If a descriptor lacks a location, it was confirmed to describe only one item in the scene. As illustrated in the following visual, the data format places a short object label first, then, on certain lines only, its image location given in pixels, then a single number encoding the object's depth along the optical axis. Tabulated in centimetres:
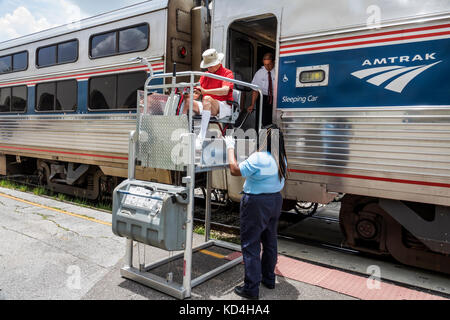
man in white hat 370
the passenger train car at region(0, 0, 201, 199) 609
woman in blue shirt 319
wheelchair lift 319
